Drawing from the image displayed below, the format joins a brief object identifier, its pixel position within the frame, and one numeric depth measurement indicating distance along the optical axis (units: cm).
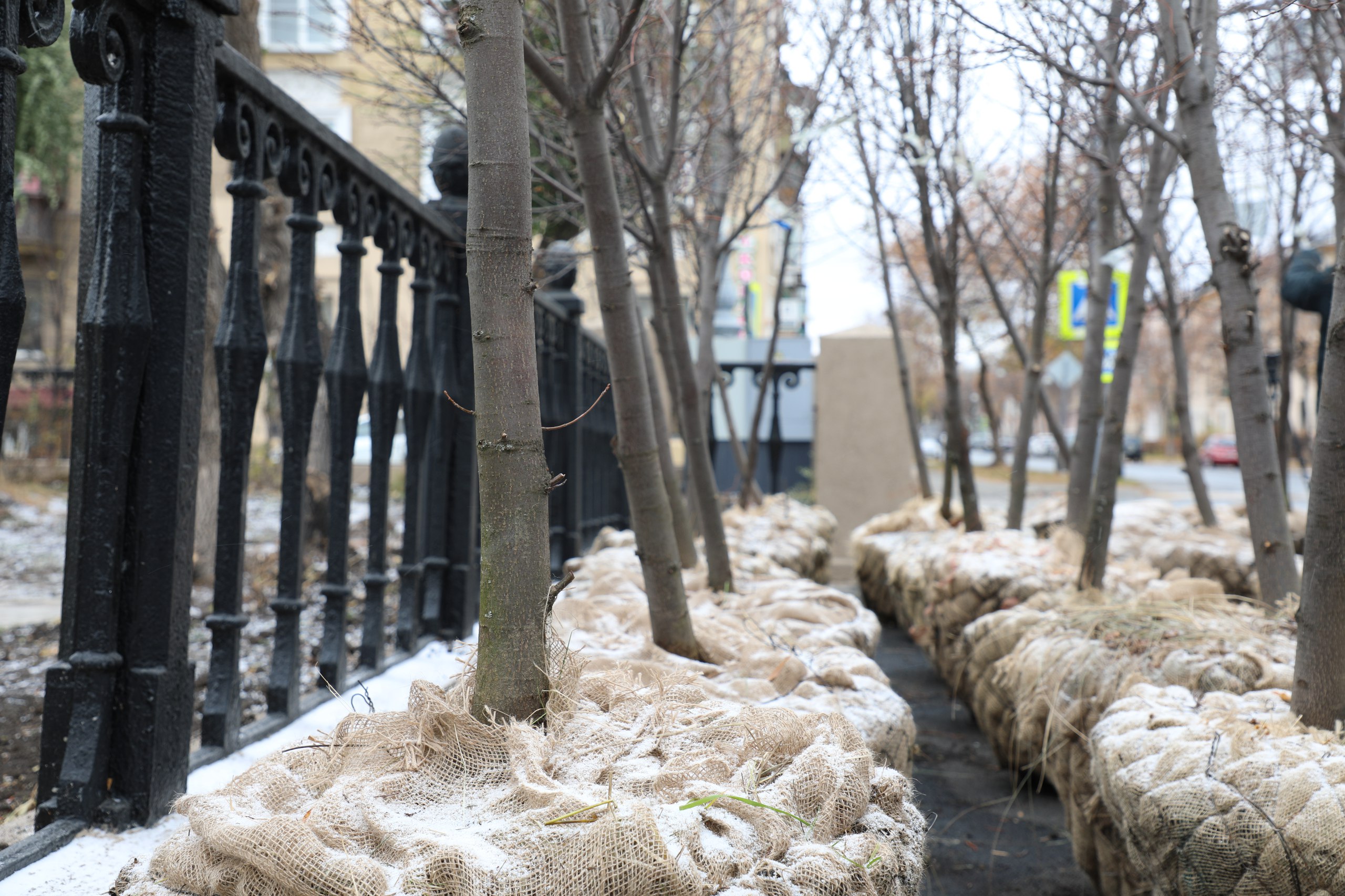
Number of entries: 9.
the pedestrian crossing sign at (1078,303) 881
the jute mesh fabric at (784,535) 460
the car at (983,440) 5681
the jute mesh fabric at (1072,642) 245
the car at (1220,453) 3881
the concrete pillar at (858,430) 927
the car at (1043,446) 5553
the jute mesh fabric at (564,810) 104
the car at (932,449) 4084
